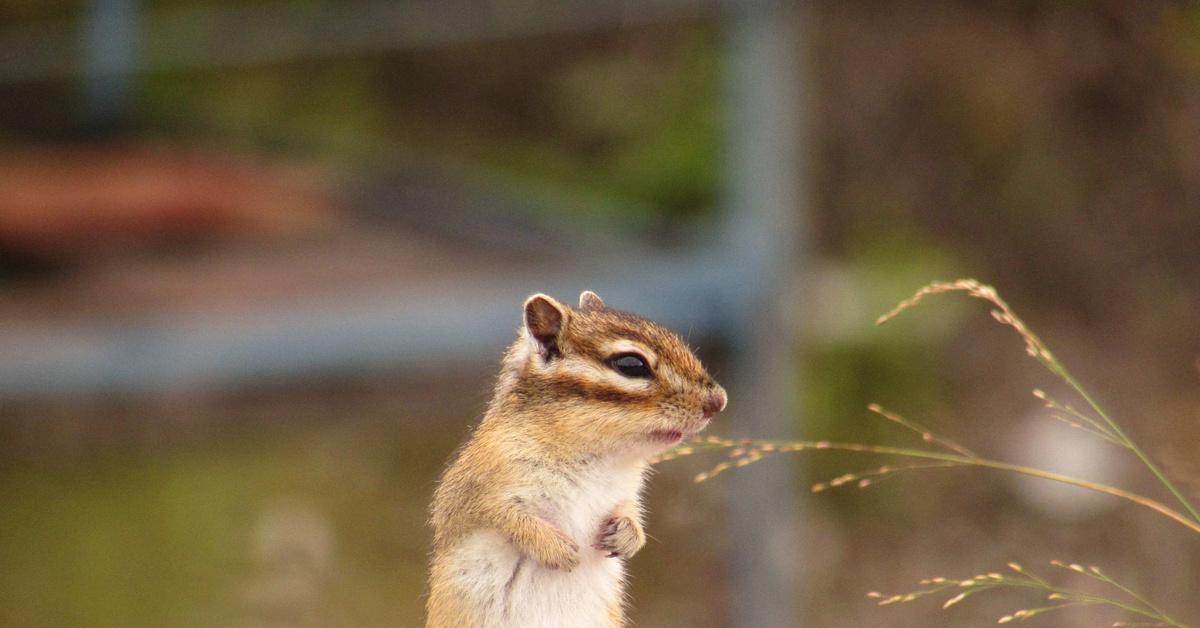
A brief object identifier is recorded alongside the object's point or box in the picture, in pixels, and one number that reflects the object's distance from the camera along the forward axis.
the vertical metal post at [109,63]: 9.89
